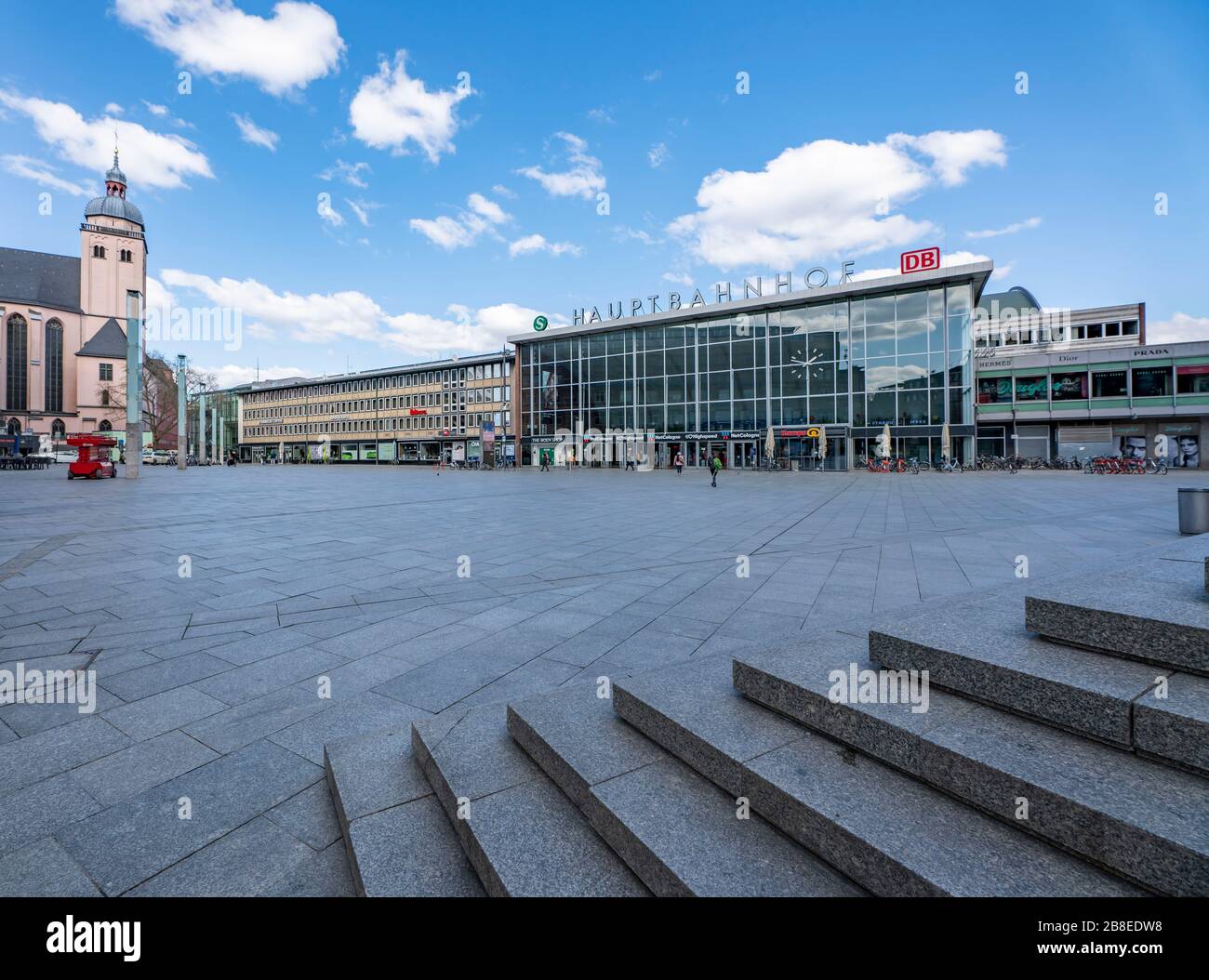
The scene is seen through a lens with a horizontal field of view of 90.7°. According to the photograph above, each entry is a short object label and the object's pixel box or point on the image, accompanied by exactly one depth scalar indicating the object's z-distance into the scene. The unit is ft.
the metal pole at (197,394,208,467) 201.81
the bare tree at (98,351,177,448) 214.90
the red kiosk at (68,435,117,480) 100.58
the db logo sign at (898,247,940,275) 135.95
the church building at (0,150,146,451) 242.58
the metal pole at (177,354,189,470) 145.38
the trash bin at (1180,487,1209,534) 29.94
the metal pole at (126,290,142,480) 97.81
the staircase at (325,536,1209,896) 6.04
